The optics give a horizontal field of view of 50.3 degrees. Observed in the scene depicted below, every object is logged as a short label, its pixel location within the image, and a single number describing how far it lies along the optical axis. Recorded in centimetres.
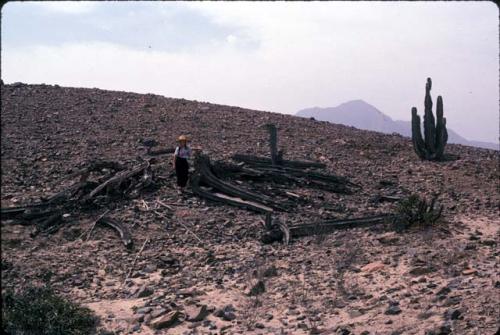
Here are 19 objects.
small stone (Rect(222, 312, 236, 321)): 572
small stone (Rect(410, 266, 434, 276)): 644
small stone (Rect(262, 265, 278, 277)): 693
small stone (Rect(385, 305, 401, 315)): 538
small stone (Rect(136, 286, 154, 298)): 642
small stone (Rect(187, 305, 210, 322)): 571
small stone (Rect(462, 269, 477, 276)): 619
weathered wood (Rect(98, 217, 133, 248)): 802
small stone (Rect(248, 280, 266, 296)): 638
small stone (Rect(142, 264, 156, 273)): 723
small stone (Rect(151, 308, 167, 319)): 571
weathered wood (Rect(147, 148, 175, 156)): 1265
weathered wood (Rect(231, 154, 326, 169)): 1209
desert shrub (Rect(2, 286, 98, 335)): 496
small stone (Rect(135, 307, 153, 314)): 584
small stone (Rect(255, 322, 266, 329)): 550
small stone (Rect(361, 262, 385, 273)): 684
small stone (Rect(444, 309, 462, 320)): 493
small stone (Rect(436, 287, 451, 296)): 561
